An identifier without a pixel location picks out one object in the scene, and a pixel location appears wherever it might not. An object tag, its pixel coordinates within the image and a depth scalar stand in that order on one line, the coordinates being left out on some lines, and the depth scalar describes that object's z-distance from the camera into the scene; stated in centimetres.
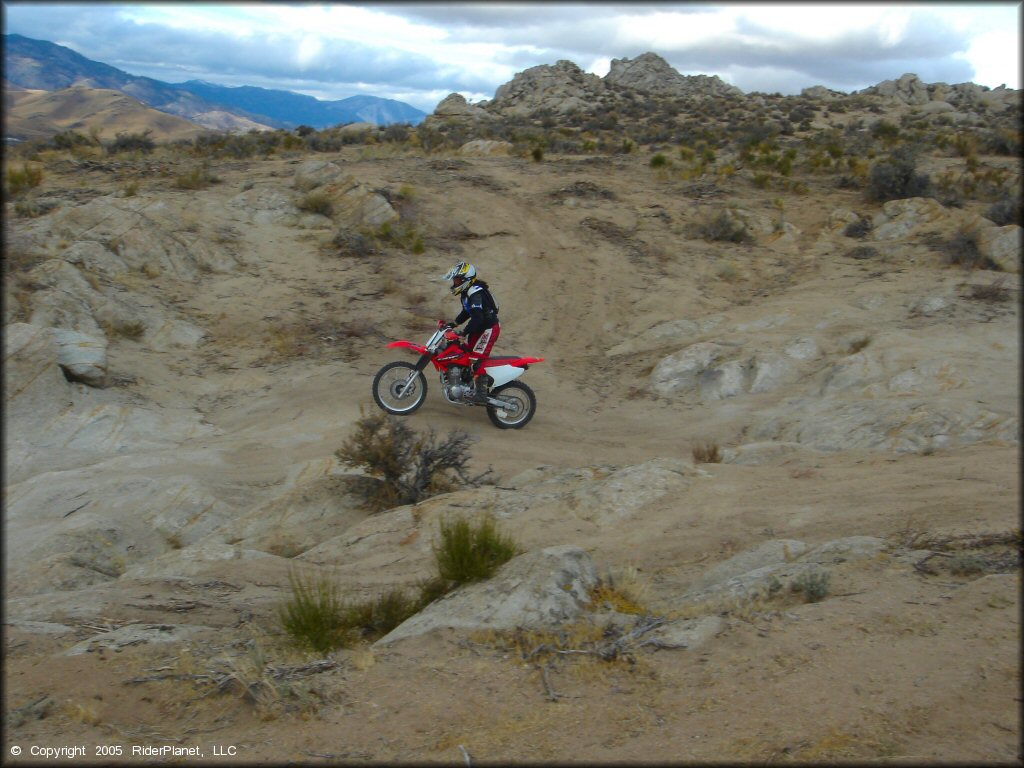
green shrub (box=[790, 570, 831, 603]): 516
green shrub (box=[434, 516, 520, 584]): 556
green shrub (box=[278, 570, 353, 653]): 501
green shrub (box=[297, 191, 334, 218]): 1733
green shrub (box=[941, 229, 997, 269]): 1430
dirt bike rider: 1061
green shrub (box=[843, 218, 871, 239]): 1728
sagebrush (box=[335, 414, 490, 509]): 838
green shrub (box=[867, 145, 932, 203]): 1831
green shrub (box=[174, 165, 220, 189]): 1739
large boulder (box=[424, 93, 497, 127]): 3900
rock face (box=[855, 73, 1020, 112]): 4428
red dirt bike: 1084
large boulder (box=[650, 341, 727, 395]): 1217
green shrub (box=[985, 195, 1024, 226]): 1574
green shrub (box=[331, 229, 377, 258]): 1633
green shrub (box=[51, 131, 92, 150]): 2353
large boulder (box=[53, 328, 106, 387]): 1054
